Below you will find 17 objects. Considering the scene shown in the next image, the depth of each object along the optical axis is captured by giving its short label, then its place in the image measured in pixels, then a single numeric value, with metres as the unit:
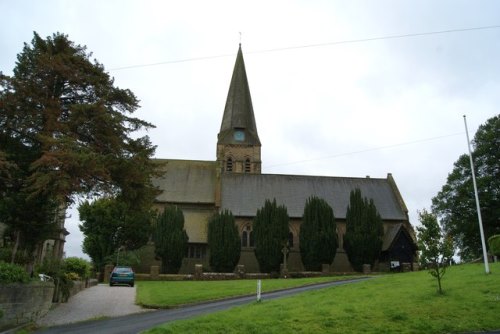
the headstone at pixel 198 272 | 34.31
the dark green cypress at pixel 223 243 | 40.19
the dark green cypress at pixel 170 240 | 40.91
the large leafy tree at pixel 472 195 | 46.09
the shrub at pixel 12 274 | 13.27
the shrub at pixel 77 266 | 25.77
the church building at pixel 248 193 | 44.72
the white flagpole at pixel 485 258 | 21.26
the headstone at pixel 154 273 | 35.66
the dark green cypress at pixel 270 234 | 40.06
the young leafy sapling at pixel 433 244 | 17.08
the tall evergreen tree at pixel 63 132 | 15.33
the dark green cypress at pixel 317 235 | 40.53
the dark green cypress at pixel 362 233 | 41.38
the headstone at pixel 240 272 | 35.31
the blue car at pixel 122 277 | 29.44
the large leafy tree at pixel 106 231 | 42.09
